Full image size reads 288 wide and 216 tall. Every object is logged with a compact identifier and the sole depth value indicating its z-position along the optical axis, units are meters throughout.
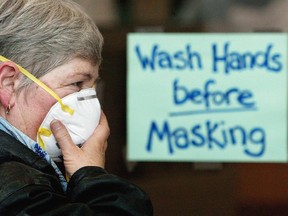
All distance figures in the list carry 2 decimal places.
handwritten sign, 8.49
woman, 4.99
